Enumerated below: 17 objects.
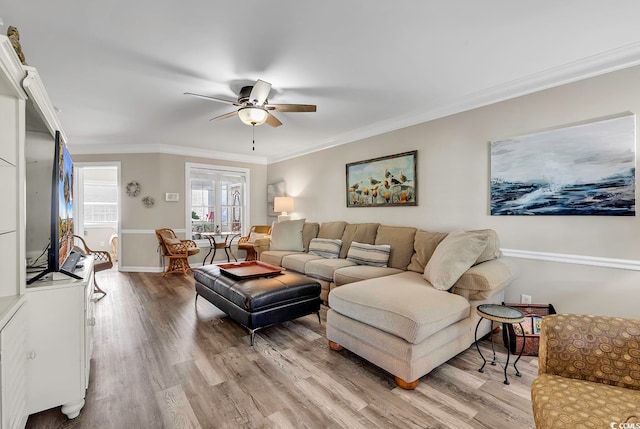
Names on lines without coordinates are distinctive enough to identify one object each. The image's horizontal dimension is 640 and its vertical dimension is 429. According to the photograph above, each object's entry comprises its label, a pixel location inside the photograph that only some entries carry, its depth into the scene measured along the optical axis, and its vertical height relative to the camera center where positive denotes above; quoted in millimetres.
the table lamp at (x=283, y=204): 5621 +226
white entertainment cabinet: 1291 -508
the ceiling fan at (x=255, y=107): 2738 +1070
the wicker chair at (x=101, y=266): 3578 -649
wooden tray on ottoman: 2858 -585
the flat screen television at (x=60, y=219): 1771 -24
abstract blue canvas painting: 2258 +395
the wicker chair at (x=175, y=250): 5066 -617
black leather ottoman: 2477 -758
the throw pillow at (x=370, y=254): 3467 -477
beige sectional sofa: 1880 -632
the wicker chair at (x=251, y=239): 5604 -466
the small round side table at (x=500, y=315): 1957 -689
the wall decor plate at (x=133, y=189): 5480 +502
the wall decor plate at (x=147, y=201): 5527 +275
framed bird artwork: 3783 +494
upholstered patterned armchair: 1027 -675
